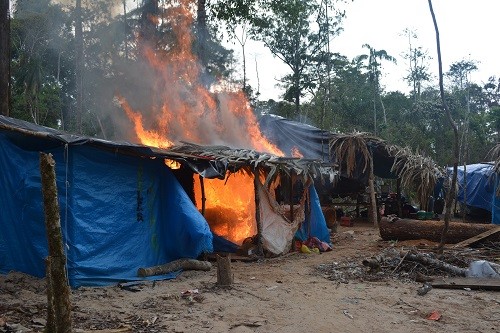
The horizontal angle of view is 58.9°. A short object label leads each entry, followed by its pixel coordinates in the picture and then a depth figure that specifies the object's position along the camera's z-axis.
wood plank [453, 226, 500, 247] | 10.43
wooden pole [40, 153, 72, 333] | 3.68
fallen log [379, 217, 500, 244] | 10.86
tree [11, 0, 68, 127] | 24.42
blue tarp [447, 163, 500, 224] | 14.50
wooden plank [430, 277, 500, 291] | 7.18
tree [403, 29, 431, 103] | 36.84
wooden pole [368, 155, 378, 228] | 16.52
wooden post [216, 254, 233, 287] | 7.26
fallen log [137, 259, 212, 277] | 7.69
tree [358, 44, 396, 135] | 33.88
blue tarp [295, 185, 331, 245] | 12.17
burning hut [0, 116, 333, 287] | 6.83
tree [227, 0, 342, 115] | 30.21
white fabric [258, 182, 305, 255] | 10.43
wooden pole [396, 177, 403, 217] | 17.53
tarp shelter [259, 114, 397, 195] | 16.73
